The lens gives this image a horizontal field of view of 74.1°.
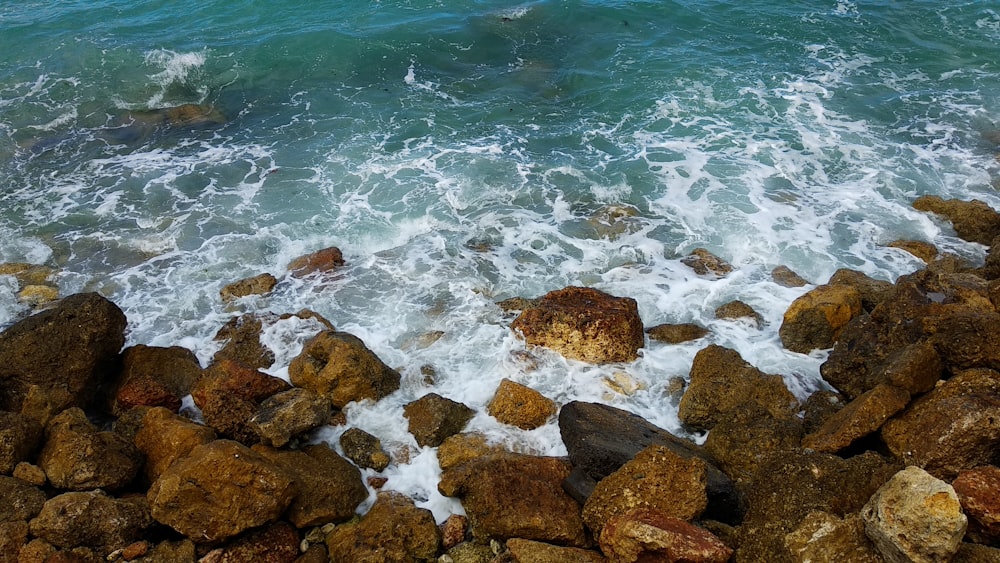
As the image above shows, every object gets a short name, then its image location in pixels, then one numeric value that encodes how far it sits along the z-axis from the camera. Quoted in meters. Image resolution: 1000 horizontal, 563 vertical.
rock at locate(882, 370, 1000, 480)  6.70
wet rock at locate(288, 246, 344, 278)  13.38
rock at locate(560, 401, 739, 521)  7.26
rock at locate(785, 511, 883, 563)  5.33
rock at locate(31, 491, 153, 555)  6.98
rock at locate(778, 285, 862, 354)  10.49
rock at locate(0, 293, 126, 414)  9.40
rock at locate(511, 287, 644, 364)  10.59
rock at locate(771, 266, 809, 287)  12.64
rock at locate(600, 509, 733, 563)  5.73
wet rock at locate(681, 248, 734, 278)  13.12
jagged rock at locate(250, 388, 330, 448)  8.44
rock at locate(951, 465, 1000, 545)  5.51
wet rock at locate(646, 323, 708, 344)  11.19
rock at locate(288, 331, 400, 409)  9.77
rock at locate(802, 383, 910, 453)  7.57
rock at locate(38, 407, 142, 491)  7.77
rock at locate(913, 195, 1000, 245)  13.41
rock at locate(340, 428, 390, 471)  8.74
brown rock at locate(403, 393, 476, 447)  9.07
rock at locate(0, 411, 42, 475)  7.86
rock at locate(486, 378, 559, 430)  9.31
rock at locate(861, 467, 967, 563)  4.86
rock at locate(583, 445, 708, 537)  6.59
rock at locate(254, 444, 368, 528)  7.58
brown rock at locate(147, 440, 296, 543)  7.02
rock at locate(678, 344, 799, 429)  9.05
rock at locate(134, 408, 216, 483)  8.20
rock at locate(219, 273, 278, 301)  12.59
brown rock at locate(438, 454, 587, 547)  7.12
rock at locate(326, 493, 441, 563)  7.13
